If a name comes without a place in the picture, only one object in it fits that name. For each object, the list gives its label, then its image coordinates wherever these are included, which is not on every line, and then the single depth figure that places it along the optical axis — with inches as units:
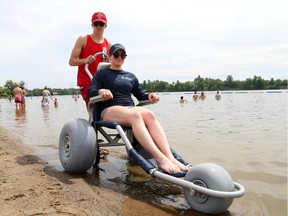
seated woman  94.1
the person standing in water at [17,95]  569.7
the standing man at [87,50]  133.6
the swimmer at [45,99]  685.0
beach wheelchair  74.5
